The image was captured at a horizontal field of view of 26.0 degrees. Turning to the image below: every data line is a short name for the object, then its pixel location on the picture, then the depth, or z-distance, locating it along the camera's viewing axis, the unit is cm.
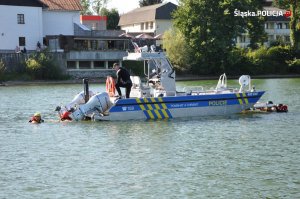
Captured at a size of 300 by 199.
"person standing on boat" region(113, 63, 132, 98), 2817
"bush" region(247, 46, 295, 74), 8200
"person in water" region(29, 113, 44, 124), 2900
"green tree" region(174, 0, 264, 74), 7794
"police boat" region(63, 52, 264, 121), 2798
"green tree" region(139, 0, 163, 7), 13325
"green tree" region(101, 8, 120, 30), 12839
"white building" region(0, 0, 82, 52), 7400
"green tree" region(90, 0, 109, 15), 13025
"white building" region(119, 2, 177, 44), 11144
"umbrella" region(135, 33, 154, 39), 8586
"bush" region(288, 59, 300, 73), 8321
